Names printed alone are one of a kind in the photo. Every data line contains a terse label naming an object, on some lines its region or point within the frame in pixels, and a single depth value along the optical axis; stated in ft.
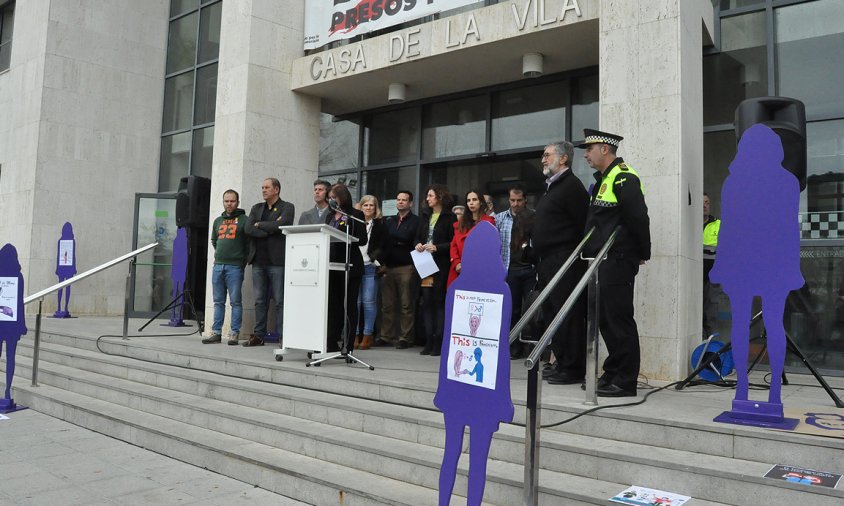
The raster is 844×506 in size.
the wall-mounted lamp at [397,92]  28.32
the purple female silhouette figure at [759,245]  12.53
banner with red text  26.04
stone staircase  10.89
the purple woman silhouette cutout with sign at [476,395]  9.43
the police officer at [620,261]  15.11
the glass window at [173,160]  43.29
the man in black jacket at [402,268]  25.35
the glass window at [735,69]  22.16
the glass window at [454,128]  29.12
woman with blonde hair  24.36
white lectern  20.02
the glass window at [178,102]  43.91
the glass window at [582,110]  25.66
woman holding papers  23.34
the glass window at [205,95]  41.06
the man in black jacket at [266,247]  24.72
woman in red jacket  22.18
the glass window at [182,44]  44.11
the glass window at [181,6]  44.27
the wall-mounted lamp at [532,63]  24.17
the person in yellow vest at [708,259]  22.36
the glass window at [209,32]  41.39
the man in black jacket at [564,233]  16.80
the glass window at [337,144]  33.37
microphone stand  19.69
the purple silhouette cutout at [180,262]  32.94
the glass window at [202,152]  40.50
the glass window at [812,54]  20.80
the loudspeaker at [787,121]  14.71
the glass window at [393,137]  31.27
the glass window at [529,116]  26.73
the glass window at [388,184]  31.30
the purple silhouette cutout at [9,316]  21.63
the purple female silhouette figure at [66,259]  40.96
